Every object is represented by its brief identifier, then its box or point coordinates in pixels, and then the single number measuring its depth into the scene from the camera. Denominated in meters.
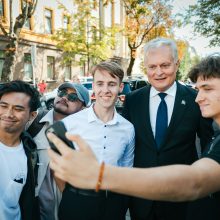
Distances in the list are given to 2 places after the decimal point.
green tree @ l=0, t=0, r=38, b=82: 13.18
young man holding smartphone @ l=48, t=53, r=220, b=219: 1.08
